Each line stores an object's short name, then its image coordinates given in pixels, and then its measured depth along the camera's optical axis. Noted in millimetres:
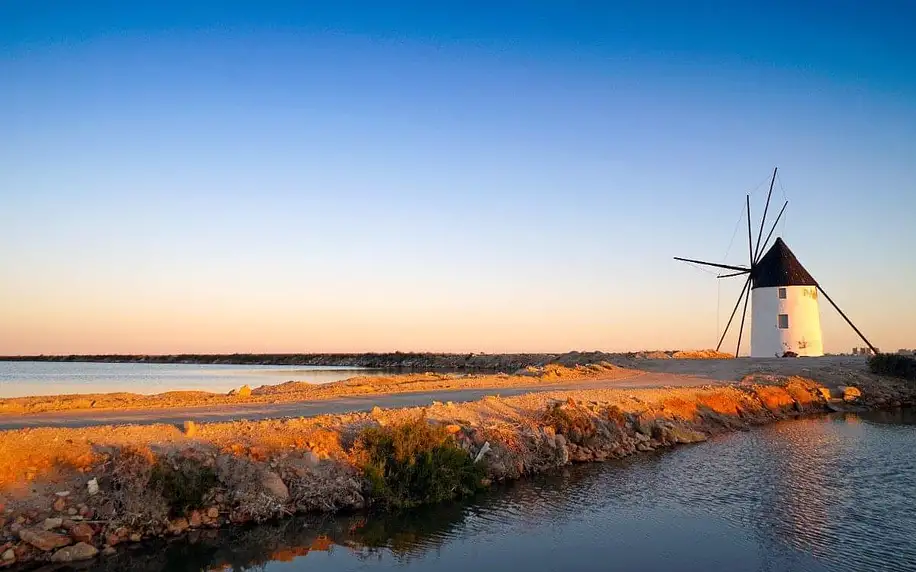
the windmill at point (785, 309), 47994
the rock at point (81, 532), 10344
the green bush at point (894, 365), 41656
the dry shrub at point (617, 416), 21197
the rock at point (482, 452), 15777
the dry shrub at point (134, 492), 11008
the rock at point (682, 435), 22203
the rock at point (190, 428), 13980
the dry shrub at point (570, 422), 19172
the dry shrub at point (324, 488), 12867
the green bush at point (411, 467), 13789
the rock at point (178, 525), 11250
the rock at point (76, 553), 9906
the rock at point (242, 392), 24984
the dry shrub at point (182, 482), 11500
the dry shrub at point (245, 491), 12078
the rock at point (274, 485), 12547
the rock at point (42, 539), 9898
